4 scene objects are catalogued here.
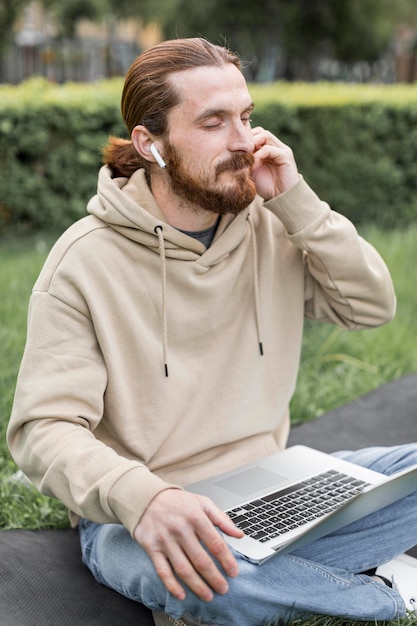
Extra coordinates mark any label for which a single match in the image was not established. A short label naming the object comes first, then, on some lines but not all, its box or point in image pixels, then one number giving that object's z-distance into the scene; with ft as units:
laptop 6.88
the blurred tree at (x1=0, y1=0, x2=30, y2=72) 78.48
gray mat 7.88
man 7.02
